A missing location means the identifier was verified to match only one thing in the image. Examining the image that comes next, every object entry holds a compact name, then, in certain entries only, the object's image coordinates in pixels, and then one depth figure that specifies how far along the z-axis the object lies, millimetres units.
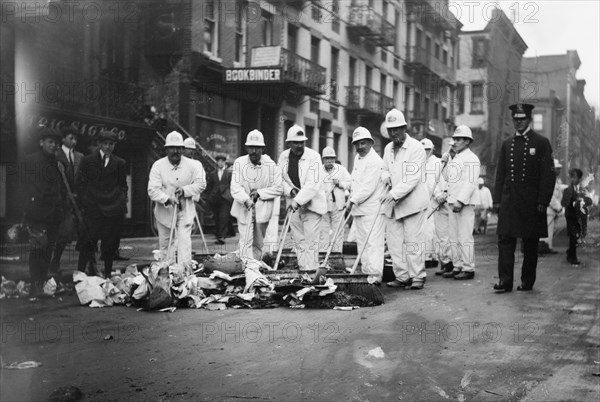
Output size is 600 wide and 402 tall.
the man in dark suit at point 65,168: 8696
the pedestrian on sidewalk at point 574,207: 11852
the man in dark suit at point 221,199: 16062
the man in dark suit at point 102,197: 9070
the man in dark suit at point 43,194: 7449
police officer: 8594
